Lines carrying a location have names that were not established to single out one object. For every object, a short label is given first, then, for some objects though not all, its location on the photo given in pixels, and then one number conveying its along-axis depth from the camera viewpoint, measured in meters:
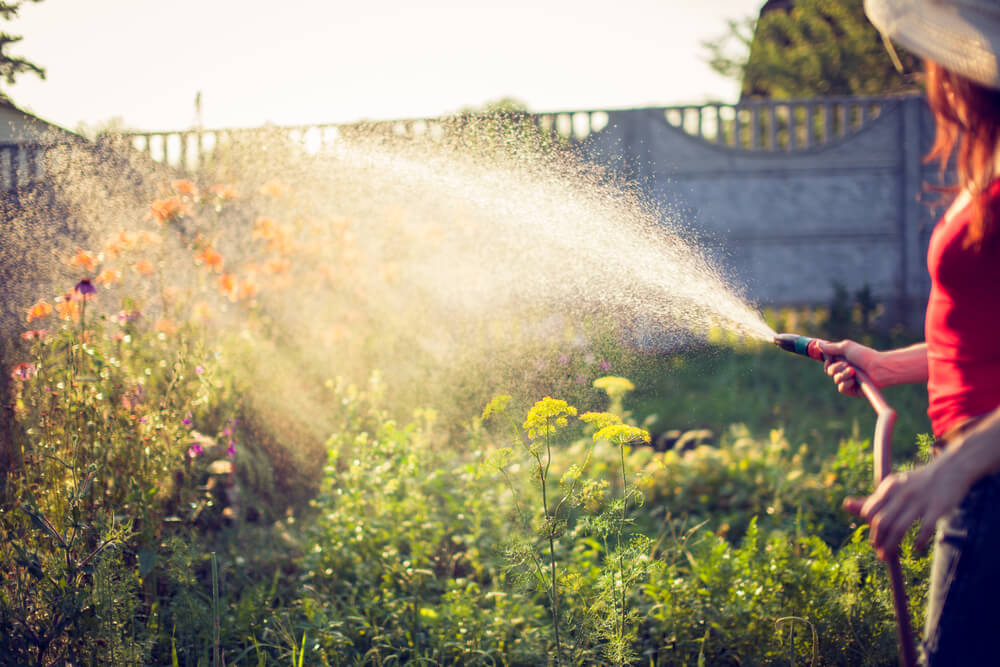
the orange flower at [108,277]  2.81
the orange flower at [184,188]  3.85
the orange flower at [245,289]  4.13
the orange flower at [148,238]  3.35
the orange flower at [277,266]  4.22
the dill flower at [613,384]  2.39
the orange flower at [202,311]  3.75
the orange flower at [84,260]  2.69
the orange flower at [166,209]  3.47
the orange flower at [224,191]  3.95
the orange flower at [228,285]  3.96
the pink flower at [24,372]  2.31
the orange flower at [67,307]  2.44
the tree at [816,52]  11.70
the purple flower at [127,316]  2.66
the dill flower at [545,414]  1.78
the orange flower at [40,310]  2.41
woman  1.06
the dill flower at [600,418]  1.80
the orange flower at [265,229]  4.17
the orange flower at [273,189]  4.21
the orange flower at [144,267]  3.43
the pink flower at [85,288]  2.26
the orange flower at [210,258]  3.83
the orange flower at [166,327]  3.22
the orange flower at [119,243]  2.98
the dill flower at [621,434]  1.77
